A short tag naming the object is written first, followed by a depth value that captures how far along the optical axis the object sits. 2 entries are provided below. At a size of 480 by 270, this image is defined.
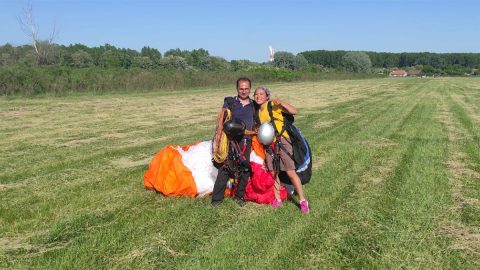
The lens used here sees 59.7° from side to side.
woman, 5.00
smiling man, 5.25
